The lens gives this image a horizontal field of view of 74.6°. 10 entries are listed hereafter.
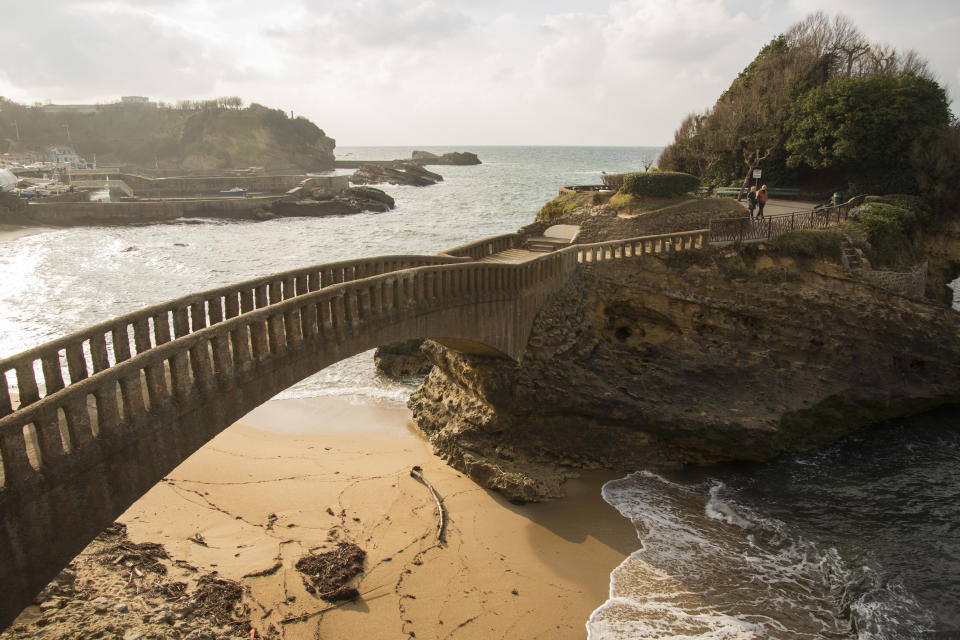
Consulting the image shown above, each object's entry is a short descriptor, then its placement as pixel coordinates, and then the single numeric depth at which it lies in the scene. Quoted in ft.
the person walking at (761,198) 82.74
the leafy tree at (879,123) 92.94
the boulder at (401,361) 82.53
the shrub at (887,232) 77.97
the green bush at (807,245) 73.87
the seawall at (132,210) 197.36
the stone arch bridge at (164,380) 23.54
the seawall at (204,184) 264.72
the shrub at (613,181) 96.27
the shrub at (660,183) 84.17
